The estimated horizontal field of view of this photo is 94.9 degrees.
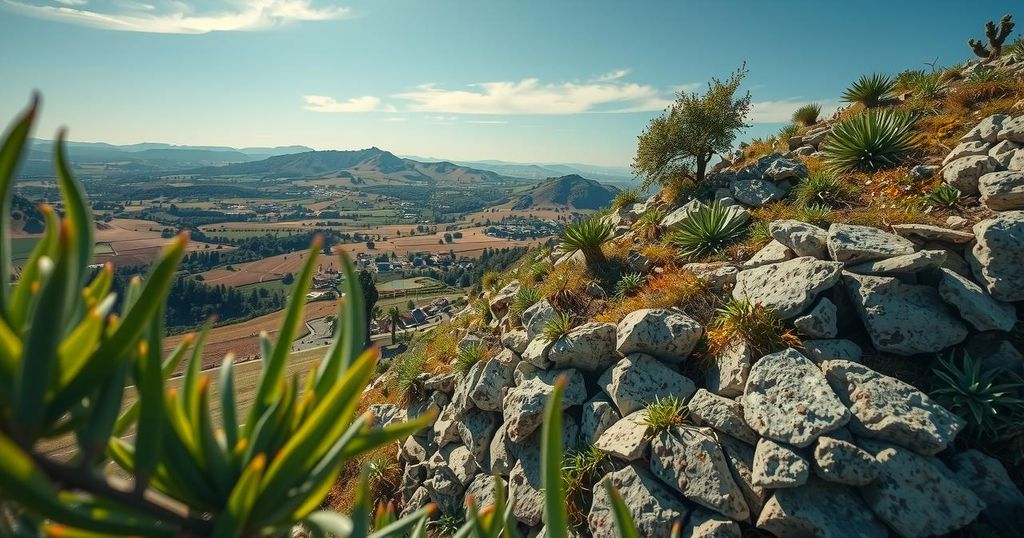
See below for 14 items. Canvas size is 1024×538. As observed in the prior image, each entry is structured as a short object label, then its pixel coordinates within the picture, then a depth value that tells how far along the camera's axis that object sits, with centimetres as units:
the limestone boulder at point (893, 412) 503
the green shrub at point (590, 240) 976
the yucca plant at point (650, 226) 1052
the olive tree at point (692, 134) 1188
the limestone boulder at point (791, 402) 528
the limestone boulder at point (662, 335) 688
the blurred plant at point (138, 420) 88
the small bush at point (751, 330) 629
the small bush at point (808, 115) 1569
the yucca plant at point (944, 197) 759
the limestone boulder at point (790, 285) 643
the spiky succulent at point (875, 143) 974
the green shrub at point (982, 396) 520
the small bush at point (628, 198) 1419
